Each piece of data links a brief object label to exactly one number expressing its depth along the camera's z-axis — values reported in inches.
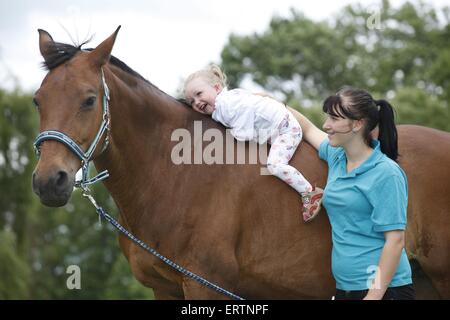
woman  159.3
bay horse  187.3
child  196.5
